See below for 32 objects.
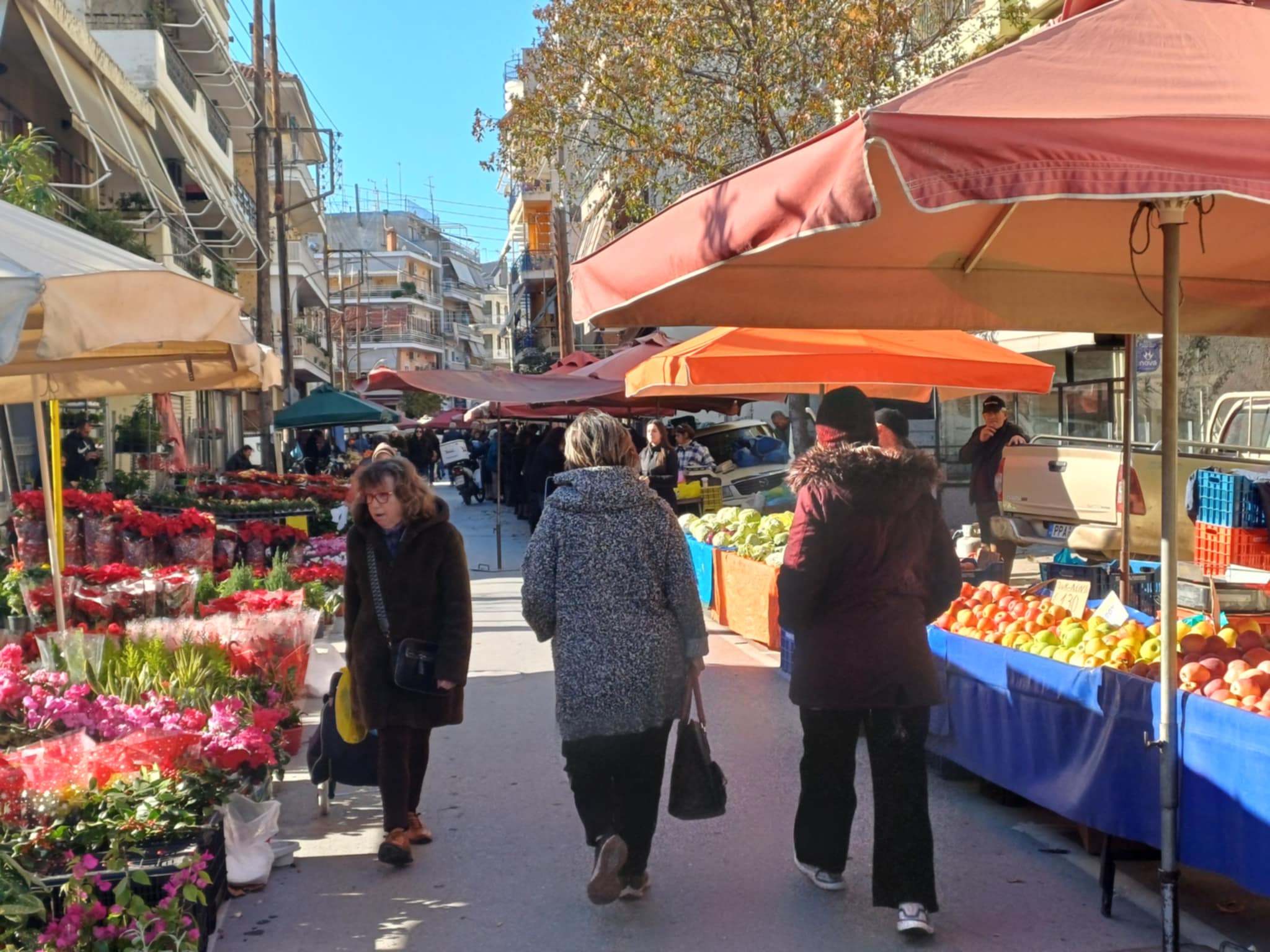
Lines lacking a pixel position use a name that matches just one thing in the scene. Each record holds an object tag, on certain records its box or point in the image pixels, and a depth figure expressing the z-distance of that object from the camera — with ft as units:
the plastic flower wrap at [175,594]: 26.81
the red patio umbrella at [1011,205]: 10.12
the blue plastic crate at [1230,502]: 22.03
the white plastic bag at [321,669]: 25.81
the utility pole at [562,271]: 92.79
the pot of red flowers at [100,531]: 36.45
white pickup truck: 39.60
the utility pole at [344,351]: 235.40
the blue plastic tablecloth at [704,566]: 39.06
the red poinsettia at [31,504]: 32.83
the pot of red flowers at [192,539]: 37.52
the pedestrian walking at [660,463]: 51.39
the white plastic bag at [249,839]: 16.62
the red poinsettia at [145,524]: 36.47
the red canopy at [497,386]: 51.29
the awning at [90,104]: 55.93
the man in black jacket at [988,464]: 42.60
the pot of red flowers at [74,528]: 36.24
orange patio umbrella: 30.22
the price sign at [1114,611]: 18.92
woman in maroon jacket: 14.26
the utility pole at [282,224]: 98.17
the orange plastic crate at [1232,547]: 22.16
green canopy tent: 77.05
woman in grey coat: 14.92
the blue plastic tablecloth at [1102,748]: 13.35
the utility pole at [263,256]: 83.41
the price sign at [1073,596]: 20.47
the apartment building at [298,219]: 145.38
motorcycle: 110.32
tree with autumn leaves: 53.88
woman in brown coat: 17.15
